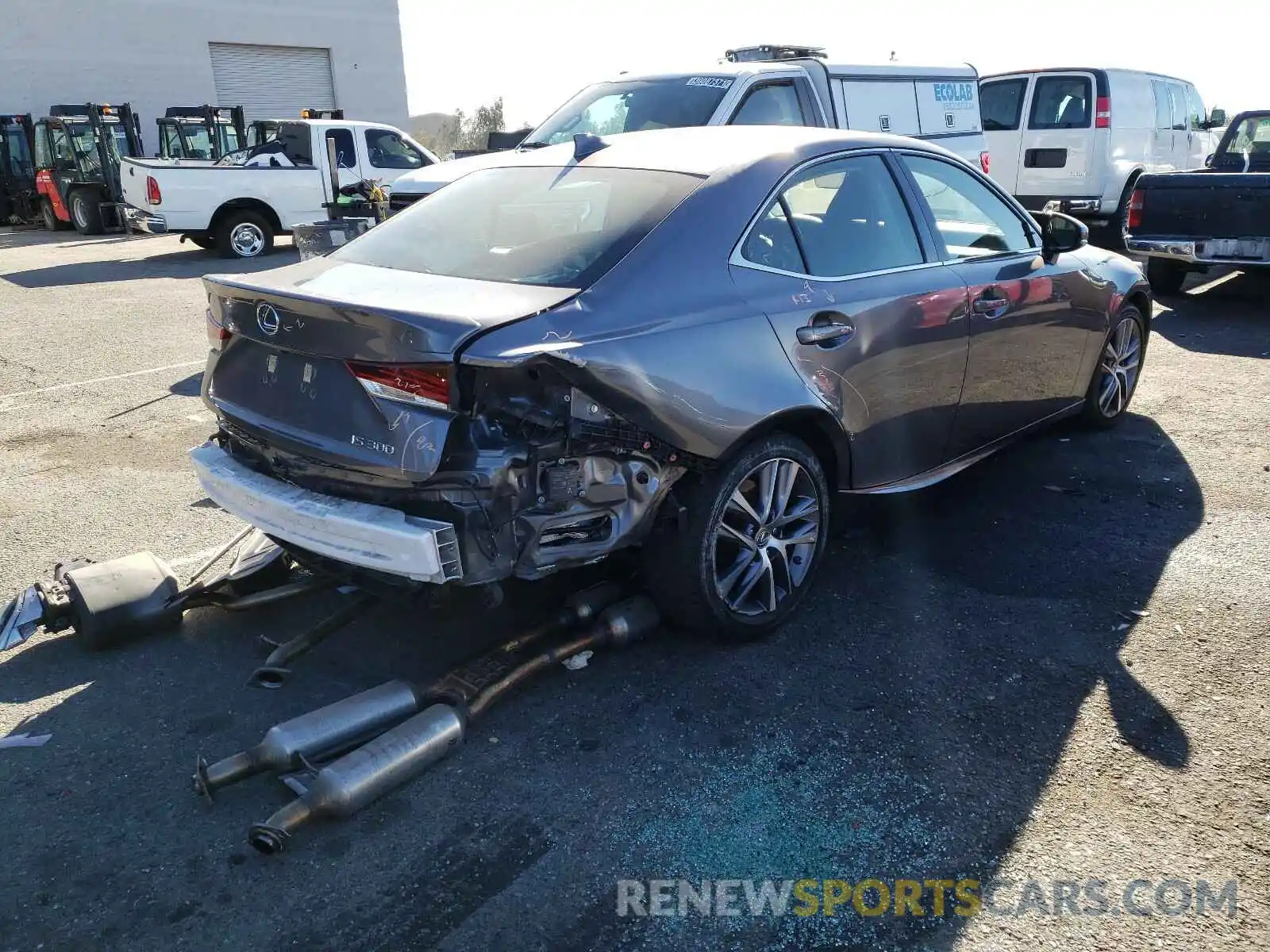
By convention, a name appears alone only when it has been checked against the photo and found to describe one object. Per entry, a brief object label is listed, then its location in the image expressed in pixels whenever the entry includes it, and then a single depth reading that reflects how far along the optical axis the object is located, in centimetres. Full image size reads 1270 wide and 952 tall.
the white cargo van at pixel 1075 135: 1264
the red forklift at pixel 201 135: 2086
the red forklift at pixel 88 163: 1997
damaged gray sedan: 292
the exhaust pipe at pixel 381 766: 261
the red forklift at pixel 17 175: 2266
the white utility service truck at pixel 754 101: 810
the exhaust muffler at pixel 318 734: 280
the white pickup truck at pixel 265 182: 1512
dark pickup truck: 873
